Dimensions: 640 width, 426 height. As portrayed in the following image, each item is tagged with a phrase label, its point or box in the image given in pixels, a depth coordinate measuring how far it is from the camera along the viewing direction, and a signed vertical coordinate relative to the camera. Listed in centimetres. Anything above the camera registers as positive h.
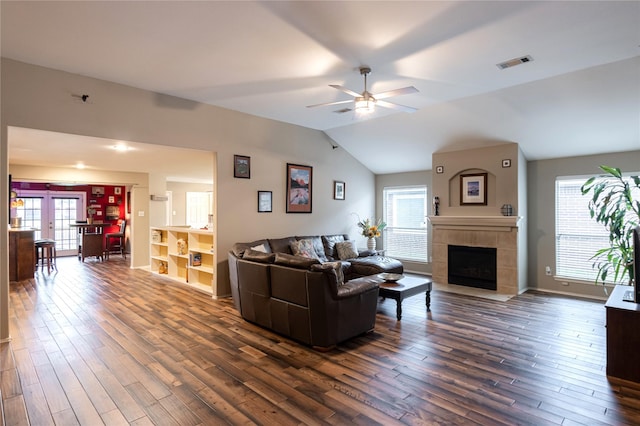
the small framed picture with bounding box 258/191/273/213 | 598 +20
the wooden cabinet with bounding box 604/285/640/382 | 282 -108
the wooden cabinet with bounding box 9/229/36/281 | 691 -79
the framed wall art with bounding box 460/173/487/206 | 621 +42
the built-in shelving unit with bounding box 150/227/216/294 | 612 -79
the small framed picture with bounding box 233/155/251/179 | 562 +78
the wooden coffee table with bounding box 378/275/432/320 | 432 -99
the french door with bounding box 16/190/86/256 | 1065 +4
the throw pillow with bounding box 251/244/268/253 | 542 -54
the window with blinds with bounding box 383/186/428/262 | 775 -23
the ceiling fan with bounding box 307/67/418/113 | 345 +121
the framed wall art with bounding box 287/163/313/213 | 646 +49
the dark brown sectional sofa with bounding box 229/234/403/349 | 340 -91
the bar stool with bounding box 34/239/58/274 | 800 -78
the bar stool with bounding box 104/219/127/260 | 1036 -84
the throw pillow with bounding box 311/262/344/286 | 337 -56
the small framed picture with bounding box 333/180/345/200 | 738 +50
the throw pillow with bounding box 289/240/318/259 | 598 -63
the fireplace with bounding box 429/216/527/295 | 580 -54
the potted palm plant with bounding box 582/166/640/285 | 427 -18
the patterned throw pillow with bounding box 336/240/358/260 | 666 -73
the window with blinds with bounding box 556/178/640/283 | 562 -38
